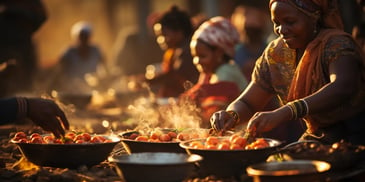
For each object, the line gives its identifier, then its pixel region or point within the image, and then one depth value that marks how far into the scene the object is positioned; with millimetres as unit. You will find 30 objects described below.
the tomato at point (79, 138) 5352
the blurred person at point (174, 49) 9406
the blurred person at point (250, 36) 10922
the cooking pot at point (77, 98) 10980
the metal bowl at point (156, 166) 4238
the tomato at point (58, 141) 5277
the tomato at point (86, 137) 5367
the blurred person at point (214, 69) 7469
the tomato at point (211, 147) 4648
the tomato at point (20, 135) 5406
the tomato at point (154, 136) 5246
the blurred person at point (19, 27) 12250
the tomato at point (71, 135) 5400
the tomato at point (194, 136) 5293
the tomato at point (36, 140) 5281
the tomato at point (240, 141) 4645
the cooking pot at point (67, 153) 5125
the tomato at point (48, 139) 5309
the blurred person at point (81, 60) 16062
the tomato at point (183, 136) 5242
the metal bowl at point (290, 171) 3969
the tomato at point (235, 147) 4577
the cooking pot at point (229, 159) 4496
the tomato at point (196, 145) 4673
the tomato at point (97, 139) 5316
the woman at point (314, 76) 4750
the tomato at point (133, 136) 5366
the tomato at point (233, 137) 4730
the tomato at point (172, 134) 5309
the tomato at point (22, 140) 5282
